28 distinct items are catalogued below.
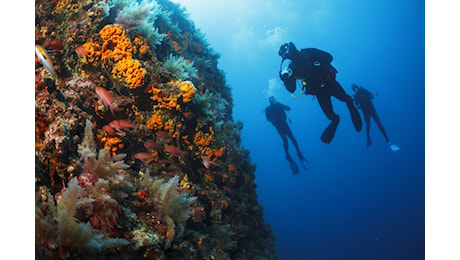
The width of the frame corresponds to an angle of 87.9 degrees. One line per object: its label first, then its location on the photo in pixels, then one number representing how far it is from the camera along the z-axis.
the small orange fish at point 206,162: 3.82
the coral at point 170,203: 2.71
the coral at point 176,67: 4.03
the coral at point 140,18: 3.65
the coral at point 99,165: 2.42
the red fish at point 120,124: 2.99
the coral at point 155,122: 3.51
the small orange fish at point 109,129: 3.03
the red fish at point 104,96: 2.67
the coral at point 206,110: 4.02
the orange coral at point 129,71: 3.22
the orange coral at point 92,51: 3.22
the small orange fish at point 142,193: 2.74
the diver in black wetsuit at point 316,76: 7.53
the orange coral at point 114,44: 3.27
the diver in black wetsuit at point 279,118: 14.11
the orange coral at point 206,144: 4.02
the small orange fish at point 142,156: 3.20
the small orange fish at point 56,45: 2.77
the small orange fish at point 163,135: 3.48
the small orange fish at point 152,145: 3.28
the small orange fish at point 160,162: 3.46
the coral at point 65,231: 1.78
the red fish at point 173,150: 3.46
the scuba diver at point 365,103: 13.16
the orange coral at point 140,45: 3.55
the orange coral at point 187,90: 3.56
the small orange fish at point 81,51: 3.08
